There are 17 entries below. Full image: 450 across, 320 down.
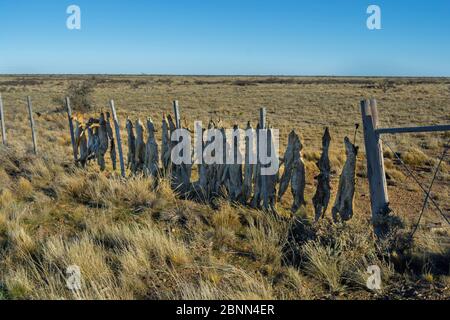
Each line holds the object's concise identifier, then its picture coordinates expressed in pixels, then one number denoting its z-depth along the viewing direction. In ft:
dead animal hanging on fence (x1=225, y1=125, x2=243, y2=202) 18.81
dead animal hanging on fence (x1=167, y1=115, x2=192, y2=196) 21.06
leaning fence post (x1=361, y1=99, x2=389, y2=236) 14.51
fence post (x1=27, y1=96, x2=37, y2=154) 31.65
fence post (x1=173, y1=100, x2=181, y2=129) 21.39
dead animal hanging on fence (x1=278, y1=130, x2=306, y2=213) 16.81
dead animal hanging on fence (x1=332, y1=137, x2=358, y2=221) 15.43
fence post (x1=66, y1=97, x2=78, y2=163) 27.96
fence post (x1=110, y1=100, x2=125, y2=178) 24.90
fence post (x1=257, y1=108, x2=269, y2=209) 17.75
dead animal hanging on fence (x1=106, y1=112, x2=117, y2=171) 25.20
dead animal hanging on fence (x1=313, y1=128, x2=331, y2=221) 16.03
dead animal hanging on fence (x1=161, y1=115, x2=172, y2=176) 21.56
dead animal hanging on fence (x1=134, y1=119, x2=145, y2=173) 23.07
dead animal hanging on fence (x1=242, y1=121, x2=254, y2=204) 18.04
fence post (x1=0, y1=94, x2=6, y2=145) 34.86
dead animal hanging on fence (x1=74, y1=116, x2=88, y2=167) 26.96
